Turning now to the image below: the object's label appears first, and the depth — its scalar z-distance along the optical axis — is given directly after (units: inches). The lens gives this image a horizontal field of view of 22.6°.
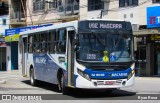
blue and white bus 613.9
